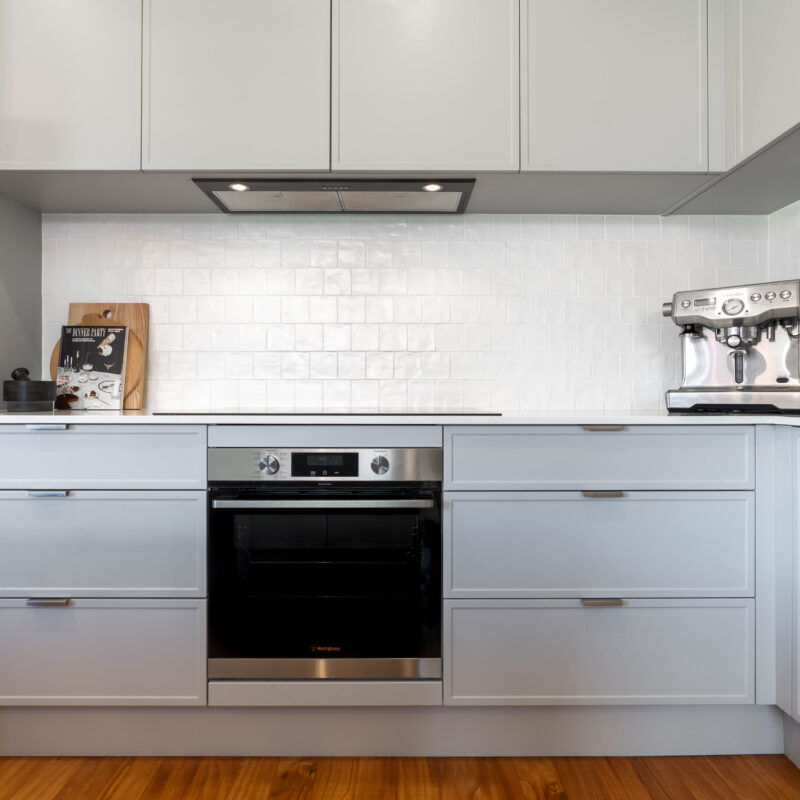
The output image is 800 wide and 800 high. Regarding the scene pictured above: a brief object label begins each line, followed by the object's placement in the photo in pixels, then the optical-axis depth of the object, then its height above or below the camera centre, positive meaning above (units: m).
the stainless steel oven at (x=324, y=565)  1.82 -0.49
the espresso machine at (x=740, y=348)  2.01 +0.19
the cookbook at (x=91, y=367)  2.35 +0.12
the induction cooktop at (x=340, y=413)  1.86 -0.04
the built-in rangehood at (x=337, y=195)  2.05 +0.72
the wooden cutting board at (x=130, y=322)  2.39 +0.30
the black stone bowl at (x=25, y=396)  1.98 +0.01
